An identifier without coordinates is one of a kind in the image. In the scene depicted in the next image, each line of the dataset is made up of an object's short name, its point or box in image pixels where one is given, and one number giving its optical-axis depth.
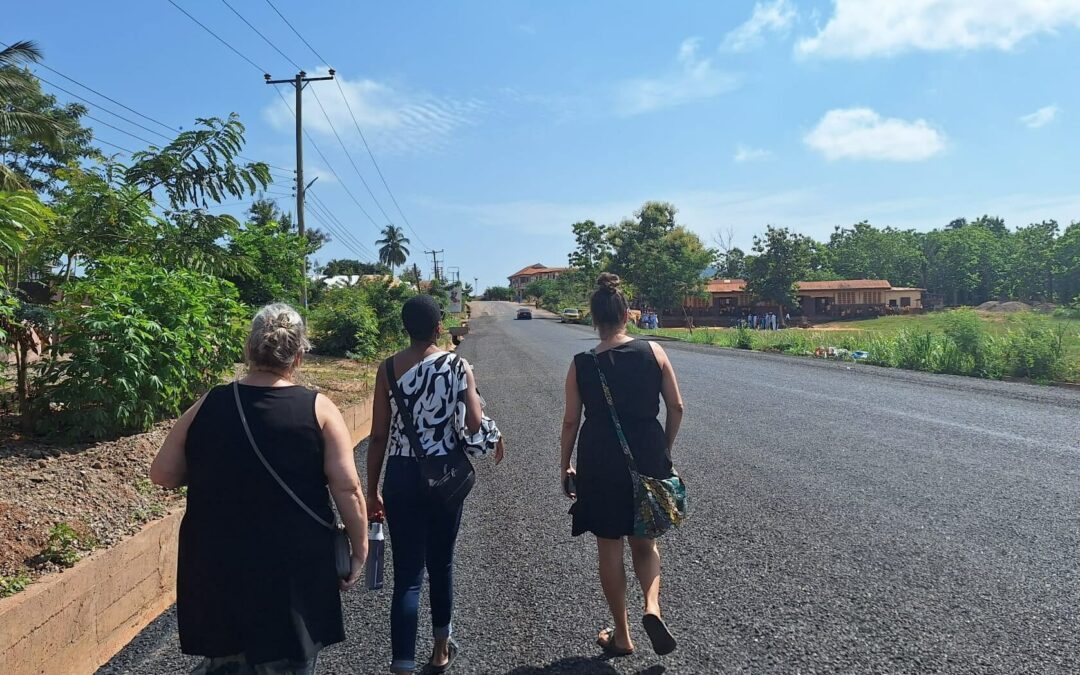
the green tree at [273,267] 12.96
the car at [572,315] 60.97
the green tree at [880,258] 80.38
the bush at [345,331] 18.48
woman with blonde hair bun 2.17
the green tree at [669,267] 54.38
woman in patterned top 2.91
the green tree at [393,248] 98.75
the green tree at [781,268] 57.16
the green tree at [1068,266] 73.26
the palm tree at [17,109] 17.62
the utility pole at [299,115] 22.28
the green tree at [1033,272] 77.75
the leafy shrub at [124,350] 5.19
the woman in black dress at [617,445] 3.12
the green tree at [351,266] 77.00
